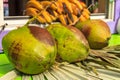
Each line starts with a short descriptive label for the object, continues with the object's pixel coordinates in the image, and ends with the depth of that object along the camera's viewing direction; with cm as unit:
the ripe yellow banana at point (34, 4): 113
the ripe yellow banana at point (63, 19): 117
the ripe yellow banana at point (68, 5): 120
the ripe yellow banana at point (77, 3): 125
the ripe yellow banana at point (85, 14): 125
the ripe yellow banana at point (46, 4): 116
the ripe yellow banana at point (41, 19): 115
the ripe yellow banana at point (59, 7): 118
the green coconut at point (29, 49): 74
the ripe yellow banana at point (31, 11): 113
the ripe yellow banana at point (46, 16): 114
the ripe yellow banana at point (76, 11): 122
